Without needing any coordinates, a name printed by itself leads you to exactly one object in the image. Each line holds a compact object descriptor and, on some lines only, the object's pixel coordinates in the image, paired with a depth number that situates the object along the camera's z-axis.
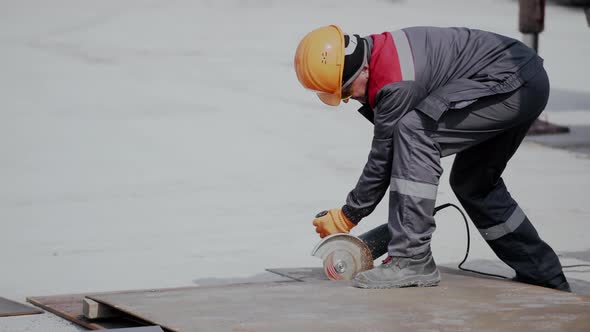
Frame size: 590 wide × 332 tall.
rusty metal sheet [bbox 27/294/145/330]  8.66
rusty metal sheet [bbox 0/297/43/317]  9.37
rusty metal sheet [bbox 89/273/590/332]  7.68
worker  9.01
